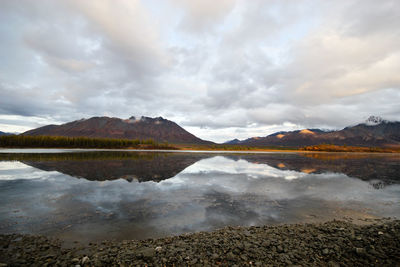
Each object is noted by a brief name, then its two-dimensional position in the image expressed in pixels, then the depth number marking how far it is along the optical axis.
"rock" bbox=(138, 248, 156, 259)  7.03
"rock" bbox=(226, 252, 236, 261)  7.16
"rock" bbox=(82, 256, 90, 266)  6.71
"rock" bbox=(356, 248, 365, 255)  7.64
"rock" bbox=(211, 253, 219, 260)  7.21
